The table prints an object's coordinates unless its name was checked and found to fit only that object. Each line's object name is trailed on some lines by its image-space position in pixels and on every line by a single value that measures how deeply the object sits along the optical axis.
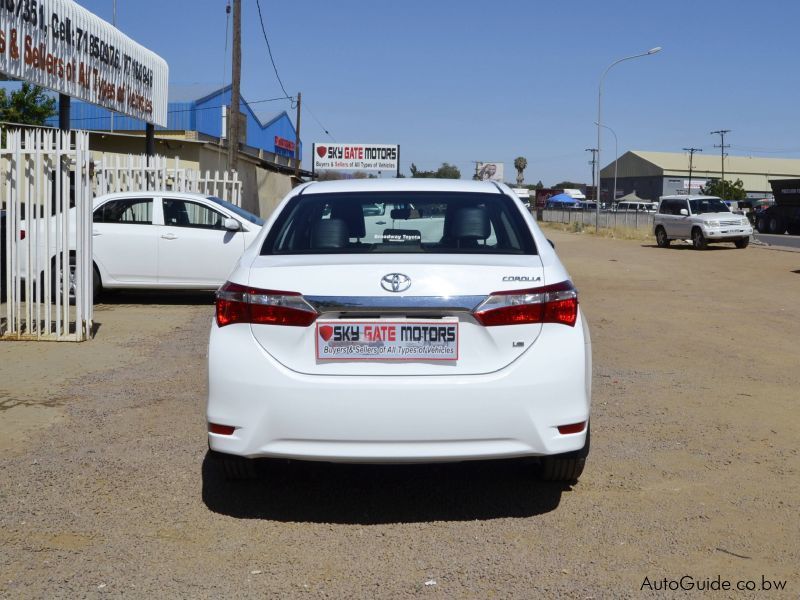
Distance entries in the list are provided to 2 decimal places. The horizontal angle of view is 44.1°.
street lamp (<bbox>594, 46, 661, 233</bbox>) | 42.19
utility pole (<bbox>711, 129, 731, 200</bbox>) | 109.25
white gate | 9.64
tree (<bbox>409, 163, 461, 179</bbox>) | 59.29
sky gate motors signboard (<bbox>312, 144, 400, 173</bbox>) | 72.00
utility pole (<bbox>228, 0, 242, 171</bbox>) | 24.14
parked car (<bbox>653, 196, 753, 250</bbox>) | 30.77
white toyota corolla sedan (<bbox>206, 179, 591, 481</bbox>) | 4.22
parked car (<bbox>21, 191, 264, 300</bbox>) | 13.22
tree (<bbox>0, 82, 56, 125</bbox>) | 33.34
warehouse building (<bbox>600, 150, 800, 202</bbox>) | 128.25
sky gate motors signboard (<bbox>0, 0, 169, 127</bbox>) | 14.10
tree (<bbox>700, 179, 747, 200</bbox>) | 108.70
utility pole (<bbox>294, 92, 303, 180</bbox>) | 52.04
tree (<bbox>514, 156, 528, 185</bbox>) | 106.81
